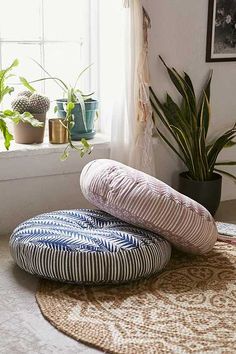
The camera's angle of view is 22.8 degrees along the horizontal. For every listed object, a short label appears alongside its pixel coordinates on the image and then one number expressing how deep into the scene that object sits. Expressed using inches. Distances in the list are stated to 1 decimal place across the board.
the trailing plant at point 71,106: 125.3
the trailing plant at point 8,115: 119.3
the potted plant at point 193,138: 134.1
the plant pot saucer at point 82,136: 132.6
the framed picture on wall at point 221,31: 140.2
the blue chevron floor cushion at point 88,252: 94.5
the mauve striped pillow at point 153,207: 100.7
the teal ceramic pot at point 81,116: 130.3
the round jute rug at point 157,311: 80.2
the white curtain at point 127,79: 125.4
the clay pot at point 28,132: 126.7
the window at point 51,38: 130.9
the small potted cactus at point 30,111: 126.0
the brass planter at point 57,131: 128.8
